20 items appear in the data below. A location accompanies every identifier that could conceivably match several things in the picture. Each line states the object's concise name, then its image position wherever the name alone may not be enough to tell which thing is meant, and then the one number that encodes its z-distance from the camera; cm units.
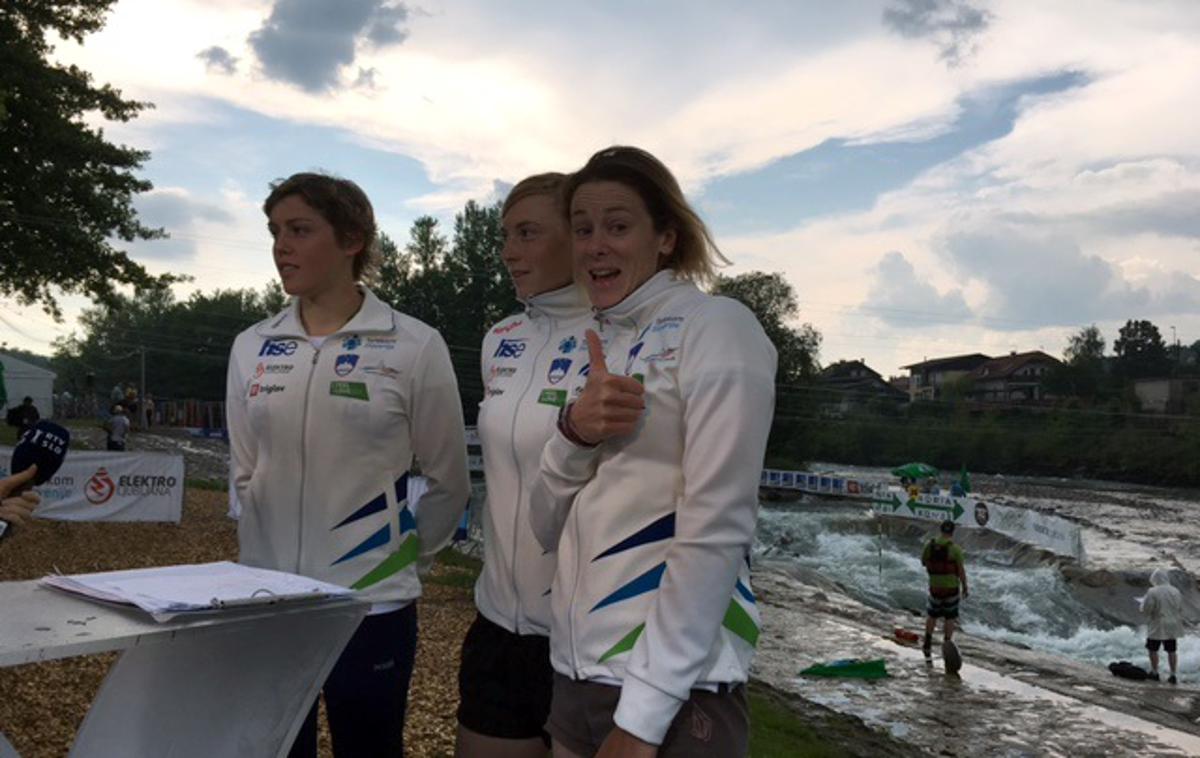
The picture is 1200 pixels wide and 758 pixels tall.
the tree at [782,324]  8738
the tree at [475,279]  8338
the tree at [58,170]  1435
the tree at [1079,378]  10344
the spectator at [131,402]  3658
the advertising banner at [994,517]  3228
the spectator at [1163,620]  1764
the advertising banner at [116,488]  1519
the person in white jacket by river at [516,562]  264
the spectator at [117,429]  2490
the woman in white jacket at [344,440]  281
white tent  4915
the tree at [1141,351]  10894
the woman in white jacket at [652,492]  186
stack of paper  198
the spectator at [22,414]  1960
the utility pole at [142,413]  5509
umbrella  3738
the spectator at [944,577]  1588
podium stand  230
